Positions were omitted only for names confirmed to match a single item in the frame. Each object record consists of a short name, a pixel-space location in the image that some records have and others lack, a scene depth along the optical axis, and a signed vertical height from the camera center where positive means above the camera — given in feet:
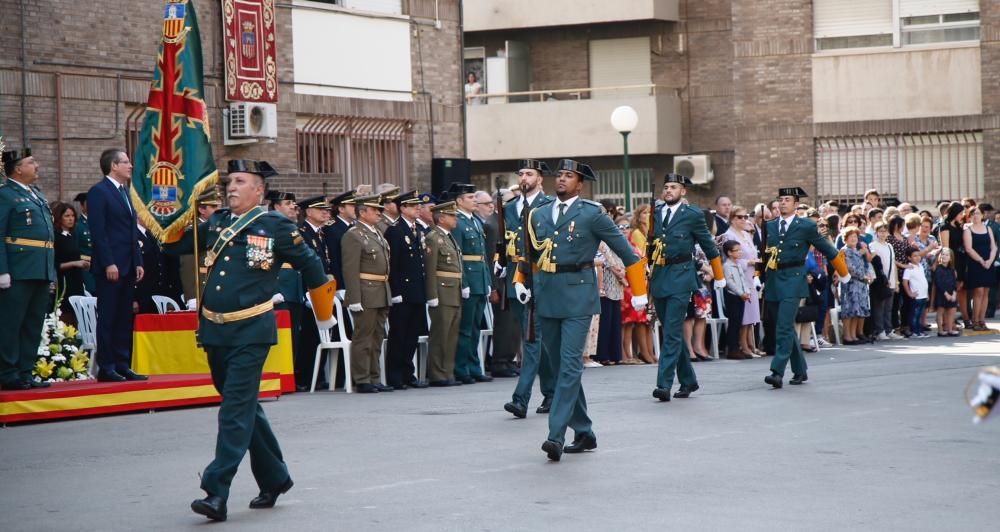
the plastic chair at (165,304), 53.36 -1.66
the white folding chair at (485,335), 61.05 -3.45
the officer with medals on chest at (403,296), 55.06 -1.66
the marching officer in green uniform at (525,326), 43.27 -2.26
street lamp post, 96.53 +7.58
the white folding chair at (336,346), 53.88 -3.25
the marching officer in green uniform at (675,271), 47.80 -0.91
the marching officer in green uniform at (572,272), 37.19 -0.68
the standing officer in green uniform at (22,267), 44.52 -0.23
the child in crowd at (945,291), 78.38 -2.82
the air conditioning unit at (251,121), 68.85 +5.83
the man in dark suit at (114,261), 45.24 -0.13
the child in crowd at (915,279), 78.02 -2.18
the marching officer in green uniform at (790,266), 52.54 -0.93
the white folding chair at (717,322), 68.75 -3.57
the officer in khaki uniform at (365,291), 53.52 -1.41
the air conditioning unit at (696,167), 117.39 +5.60
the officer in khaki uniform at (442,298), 55.88 -1.79
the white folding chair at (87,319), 50.93 -2.02
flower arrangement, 46.65 -2.91
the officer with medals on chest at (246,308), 29.58 -1.06
